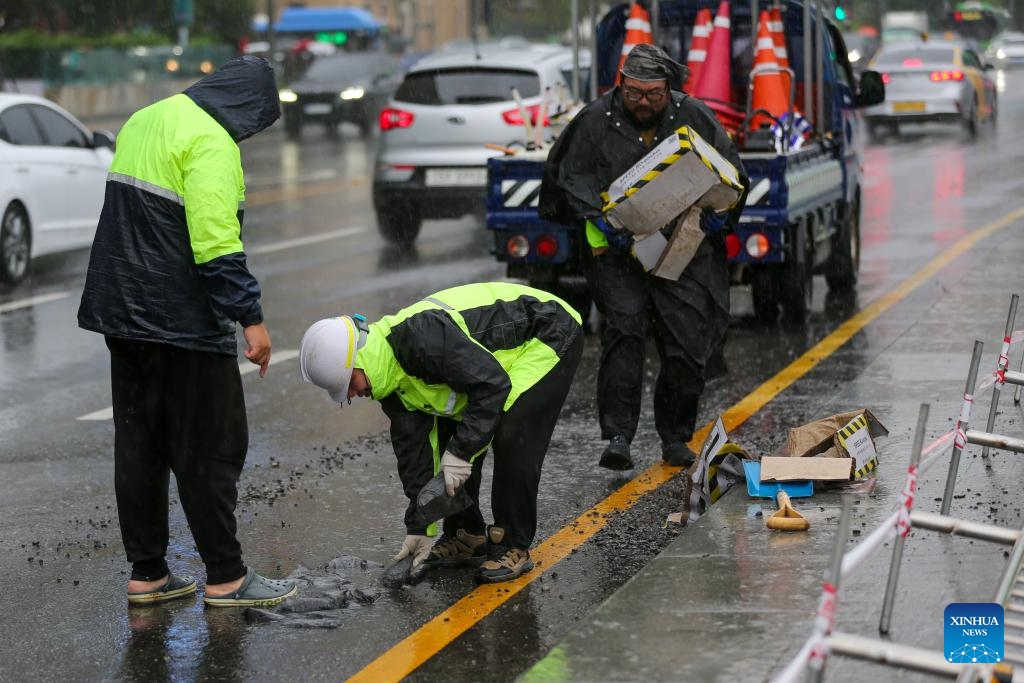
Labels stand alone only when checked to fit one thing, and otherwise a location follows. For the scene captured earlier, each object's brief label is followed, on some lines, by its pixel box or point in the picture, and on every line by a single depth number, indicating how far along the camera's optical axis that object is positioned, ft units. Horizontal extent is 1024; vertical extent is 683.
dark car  115.14
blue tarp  192.34
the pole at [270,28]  138.72
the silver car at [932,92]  97.45
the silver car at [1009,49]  197.93
